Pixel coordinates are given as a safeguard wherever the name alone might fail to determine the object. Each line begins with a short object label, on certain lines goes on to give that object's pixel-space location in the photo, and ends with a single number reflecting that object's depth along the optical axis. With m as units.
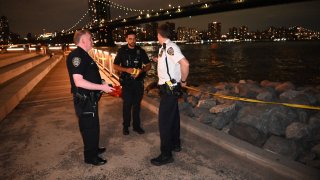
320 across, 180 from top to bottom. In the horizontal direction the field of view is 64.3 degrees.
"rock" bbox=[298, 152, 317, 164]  4.68
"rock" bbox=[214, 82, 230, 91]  11.28
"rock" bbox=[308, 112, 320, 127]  5.59
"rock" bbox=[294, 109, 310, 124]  6.20
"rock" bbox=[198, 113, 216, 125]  6.66
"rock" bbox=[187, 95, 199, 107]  9.11
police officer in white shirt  3.54
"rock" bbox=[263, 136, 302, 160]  4.69
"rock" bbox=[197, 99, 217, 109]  7.65
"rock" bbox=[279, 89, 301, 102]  8.19
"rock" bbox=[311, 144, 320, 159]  4.76
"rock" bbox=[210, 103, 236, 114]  6.66
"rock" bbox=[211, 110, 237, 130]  6.23
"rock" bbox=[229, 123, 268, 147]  5.02
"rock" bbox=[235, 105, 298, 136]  5.61
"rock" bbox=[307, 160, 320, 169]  4.52
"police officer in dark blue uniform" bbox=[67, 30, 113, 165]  3.28
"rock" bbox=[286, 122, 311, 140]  5.23
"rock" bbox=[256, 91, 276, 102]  8.23
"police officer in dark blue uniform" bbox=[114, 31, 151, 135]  4.73
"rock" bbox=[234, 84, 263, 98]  9.35
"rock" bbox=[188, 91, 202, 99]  10.42
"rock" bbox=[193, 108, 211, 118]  7.06
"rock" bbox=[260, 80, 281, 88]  11.69
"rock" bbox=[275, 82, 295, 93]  10.10
